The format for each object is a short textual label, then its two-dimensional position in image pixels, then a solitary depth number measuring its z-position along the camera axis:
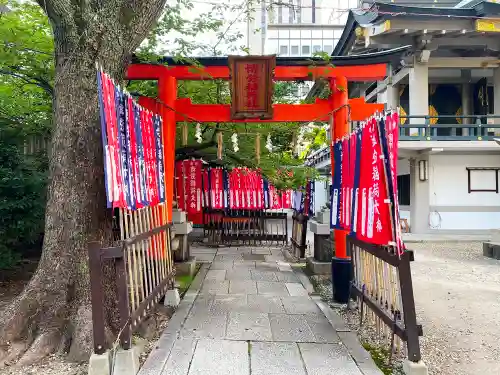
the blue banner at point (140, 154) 4.54
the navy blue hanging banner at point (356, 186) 5.03
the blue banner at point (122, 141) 3.91
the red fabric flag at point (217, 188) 12.78
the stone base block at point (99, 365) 3.54
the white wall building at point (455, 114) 14.90
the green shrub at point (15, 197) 6.41
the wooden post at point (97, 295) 3.54
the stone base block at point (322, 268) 8.57
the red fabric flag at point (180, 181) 12.50
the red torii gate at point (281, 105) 7.49
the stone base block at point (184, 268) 8.48
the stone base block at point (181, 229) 8.28
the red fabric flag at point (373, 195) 4.09
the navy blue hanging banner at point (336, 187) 6.21
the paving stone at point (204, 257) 10.60
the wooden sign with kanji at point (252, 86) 7.05
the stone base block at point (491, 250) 11.28
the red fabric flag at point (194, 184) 12.56
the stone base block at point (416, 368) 3.68
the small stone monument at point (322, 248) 8.60
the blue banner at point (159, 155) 5.55
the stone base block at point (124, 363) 3.71
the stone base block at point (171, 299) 6.13
